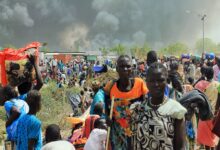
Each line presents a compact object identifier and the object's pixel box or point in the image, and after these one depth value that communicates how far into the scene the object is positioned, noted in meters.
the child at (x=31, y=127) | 4.40
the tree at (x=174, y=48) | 129.93
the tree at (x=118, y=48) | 117.20
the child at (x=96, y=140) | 5.04
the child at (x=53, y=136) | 3.94
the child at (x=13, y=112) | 4.71
